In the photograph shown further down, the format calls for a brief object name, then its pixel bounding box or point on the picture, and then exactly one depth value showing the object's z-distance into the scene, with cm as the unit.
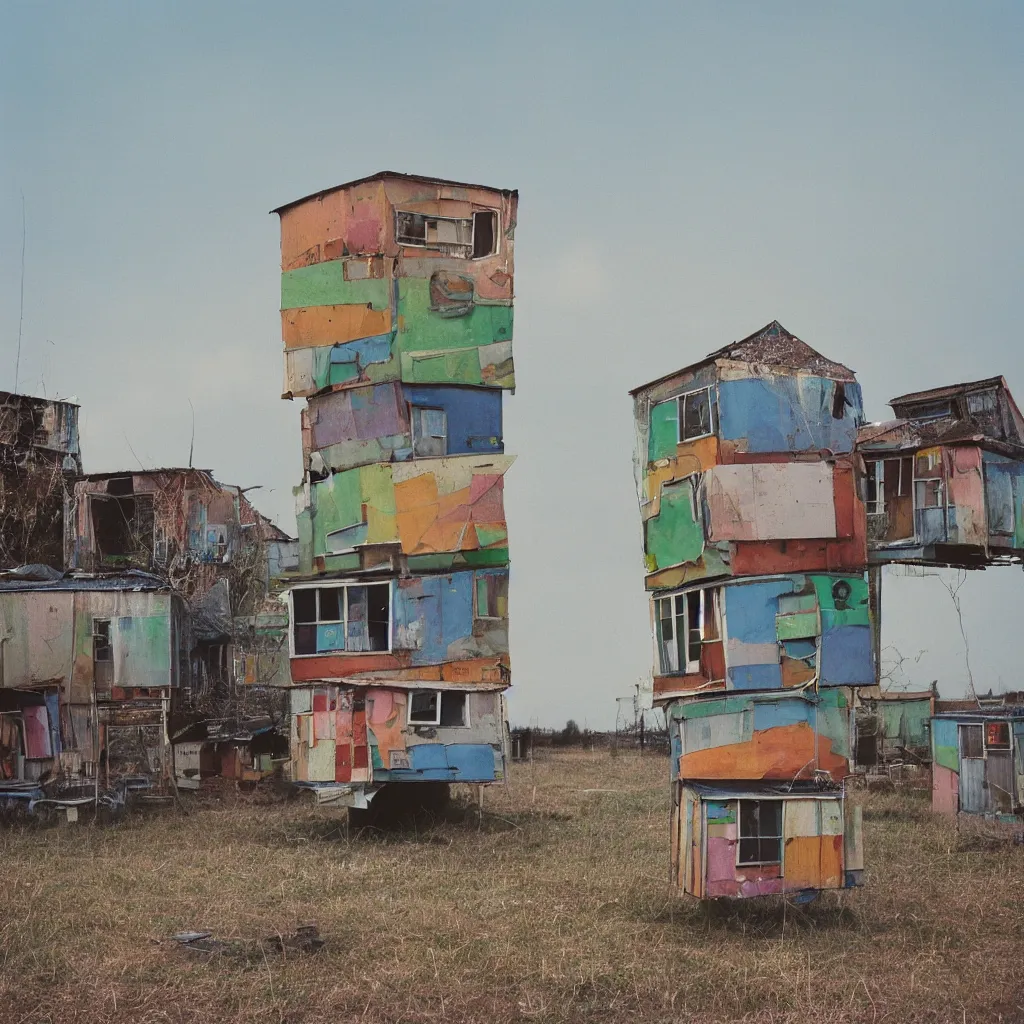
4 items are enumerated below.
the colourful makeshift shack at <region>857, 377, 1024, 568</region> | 2998
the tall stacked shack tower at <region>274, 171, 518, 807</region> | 2703
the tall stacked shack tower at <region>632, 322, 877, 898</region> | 1708
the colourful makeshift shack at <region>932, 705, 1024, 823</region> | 2906
